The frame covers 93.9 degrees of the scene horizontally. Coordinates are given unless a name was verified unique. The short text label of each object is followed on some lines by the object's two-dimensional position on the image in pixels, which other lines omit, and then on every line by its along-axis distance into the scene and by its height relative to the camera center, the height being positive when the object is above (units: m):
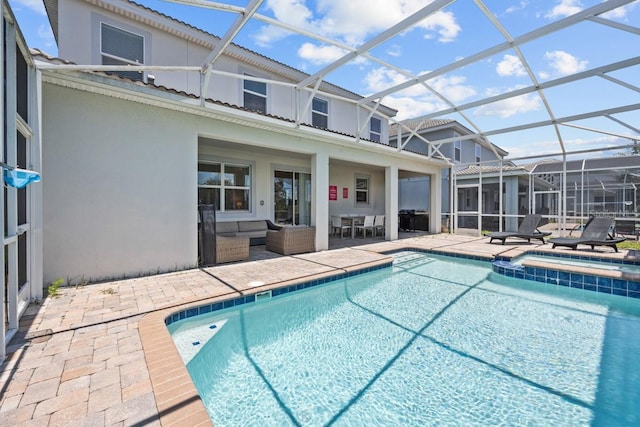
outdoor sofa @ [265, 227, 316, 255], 8.71 -0.93
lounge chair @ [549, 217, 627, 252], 9.00 -0.86
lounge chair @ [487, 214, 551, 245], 10.85 -0.86
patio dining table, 12.80 -0.44
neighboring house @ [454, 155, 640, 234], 13.84 +1.26
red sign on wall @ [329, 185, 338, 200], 13.66 +0.80
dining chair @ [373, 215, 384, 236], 13.14 -0.52
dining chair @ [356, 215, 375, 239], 12.80 -0.59
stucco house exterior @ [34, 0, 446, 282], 5.43 +1.60
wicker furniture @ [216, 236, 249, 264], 7.46 -1.02
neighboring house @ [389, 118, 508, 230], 17.80 +3.51
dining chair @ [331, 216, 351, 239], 12.98 -0.66
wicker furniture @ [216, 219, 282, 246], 9.70 -0.67
